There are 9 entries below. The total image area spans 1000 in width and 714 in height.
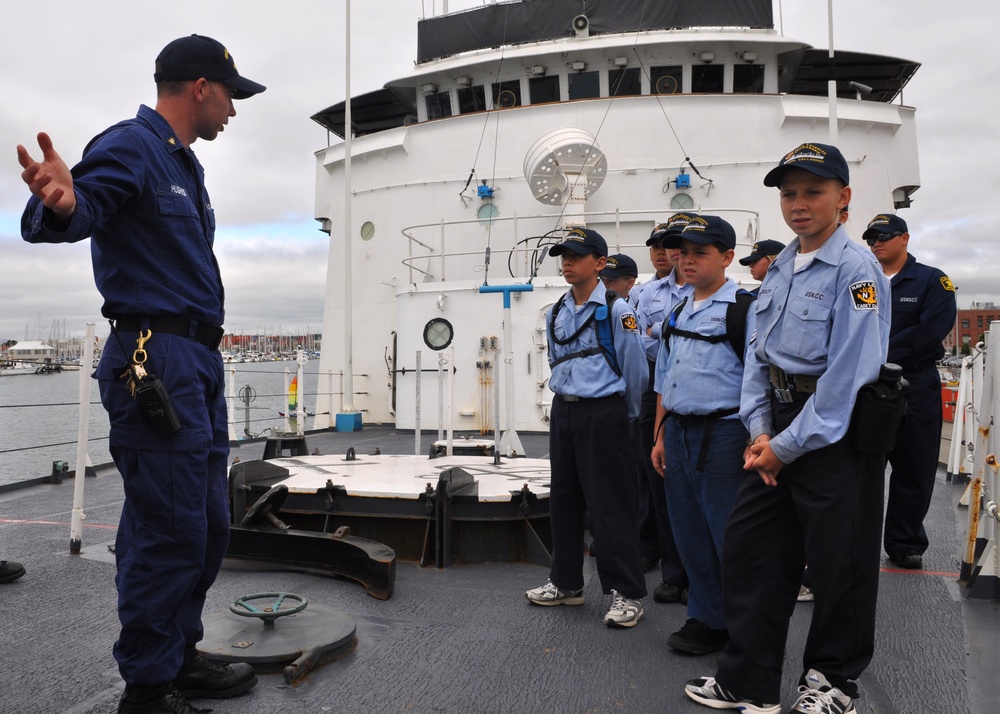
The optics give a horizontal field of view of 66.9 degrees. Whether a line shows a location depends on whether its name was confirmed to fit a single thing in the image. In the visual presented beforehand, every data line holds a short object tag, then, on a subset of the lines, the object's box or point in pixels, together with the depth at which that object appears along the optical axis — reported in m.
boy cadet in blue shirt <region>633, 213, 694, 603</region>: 3.49
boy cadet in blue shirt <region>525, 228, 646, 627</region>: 3.19
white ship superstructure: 10.66
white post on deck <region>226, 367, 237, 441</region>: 9.13
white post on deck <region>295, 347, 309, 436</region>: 9.16
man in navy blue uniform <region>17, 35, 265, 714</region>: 1.99
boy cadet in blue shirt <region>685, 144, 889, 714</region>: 2.06
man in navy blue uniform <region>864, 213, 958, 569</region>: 3.85
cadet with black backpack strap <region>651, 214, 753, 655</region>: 2.68
